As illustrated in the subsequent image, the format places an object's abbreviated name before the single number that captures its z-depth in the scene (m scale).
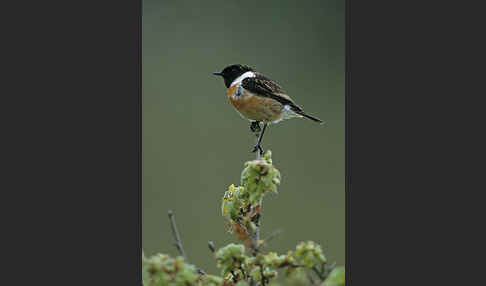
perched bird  7.04
